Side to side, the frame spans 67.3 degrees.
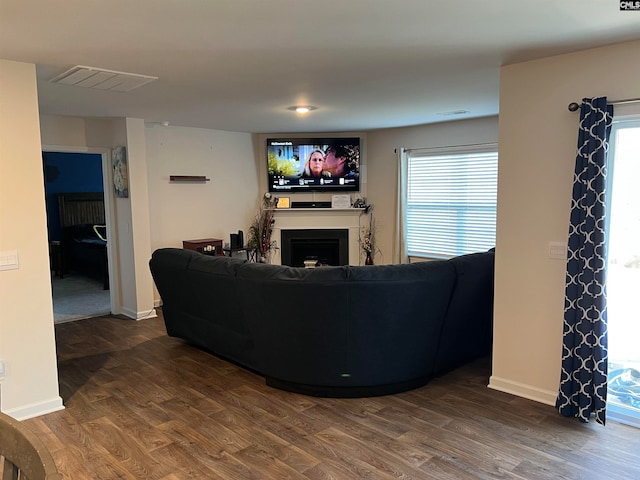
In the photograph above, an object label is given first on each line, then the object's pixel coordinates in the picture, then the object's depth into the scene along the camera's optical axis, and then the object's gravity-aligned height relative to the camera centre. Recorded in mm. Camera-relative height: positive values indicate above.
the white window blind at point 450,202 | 6180 -108
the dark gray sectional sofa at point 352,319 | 3307 -903
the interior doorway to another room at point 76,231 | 7598 -636
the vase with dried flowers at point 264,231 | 7219 -540
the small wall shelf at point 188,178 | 6356 +236
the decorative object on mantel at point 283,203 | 7277 -120
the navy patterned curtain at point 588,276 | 2947 -522
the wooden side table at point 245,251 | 6789 -805
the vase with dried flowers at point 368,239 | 7344 -679
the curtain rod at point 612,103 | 2877 +554
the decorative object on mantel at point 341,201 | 7254 -96
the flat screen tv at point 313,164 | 7141 +459
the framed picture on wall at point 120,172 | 5570 +288
